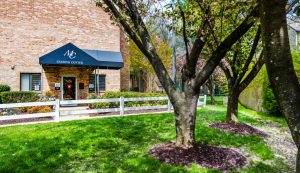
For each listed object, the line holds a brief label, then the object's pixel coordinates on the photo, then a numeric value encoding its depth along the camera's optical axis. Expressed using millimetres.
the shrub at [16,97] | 14578
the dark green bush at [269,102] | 15465
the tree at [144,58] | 27100
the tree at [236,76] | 10211
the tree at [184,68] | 6055
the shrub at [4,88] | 17122
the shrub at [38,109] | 13169
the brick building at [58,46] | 17906
